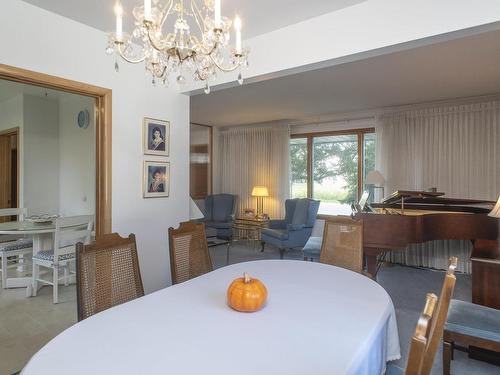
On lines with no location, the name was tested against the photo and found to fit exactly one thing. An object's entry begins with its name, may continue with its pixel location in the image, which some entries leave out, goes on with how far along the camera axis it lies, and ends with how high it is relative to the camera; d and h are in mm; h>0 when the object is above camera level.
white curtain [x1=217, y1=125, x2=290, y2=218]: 6430 +440
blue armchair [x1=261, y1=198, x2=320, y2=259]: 5105 -710
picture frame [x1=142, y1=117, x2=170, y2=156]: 3021 +466
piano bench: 1888 -866
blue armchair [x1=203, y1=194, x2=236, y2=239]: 6391 -494
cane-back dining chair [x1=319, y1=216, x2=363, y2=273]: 2410 -457
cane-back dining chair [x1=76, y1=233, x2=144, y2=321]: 1597 -476
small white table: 3425 -593
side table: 6230 -857
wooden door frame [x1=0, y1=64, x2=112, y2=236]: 2727 +271
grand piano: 3139 -436
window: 5637 +343
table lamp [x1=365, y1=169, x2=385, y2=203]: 4914 +101
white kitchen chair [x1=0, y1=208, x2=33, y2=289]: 3693 -752
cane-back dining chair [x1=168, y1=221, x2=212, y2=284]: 2117 -465
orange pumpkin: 1373 -476
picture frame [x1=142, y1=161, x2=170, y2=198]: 3025 +55
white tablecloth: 997 -555
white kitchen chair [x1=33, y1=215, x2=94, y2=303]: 3314 -659
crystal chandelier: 1522 +720
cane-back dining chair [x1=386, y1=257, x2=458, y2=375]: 695 -368
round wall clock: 4937 +1025
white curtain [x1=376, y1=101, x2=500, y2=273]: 4484 +436
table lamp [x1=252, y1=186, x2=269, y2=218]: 6352 -144
